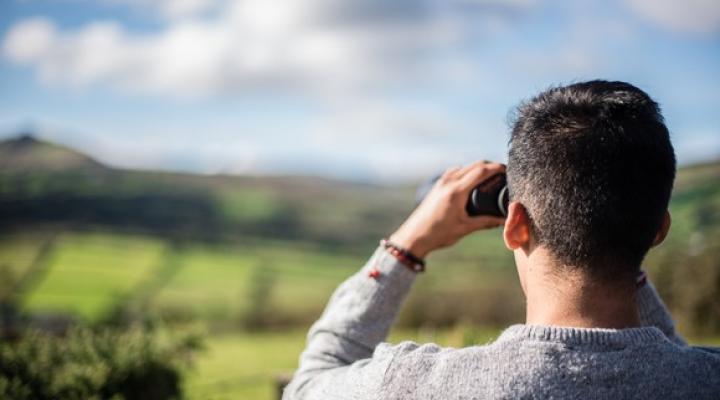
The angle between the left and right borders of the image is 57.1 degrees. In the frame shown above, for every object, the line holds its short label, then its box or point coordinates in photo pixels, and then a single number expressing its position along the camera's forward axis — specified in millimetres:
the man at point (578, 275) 1371
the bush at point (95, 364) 3408
